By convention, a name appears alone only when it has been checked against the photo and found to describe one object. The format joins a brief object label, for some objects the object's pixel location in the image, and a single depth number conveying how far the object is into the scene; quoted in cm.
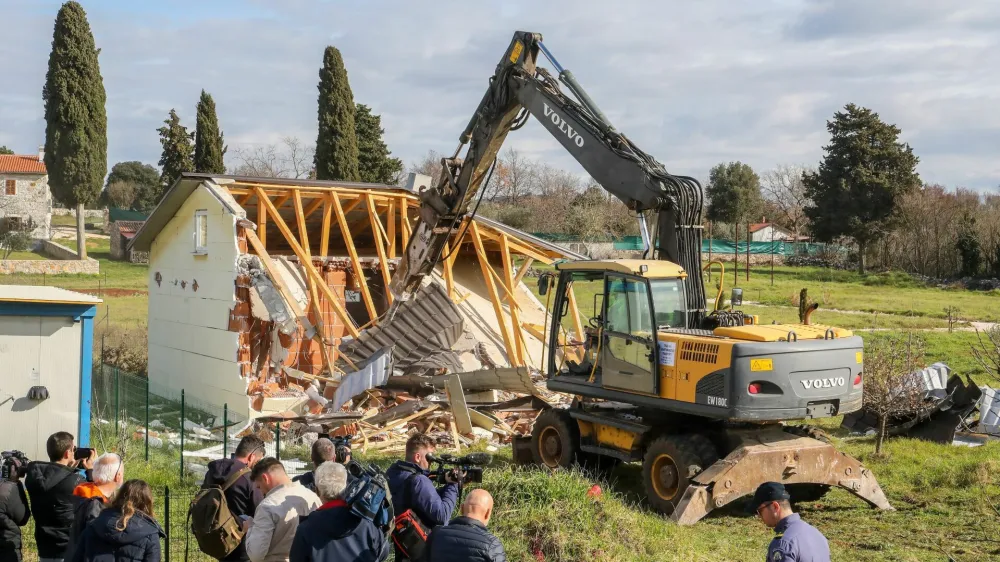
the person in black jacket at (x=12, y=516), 699
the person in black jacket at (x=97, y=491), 620
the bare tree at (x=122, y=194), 8888
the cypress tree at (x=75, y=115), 4828
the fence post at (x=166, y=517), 807
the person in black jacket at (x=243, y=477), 682
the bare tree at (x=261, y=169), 7168
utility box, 1192
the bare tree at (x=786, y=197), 7319
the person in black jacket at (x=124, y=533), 570
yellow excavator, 1018
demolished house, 1759
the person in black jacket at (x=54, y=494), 707
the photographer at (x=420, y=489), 627
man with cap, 559
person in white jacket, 591
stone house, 6594
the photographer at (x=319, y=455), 675
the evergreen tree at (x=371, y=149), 5272
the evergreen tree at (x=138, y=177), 9012
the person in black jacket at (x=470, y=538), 527
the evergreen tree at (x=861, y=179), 5409
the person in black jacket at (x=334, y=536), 536
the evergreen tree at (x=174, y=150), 5319
